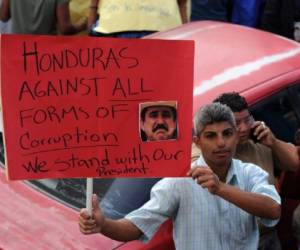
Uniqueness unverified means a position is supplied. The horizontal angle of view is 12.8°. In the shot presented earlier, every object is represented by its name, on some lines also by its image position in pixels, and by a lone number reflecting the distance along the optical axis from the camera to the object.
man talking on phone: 5.63
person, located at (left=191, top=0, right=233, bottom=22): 11.65
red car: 5.47
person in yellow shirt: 9.10
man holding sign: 4.88
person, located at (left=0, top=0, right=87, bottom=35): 10.38
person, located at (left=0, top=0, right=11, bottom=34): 11.77
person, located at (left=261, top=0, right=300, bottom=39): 11.04
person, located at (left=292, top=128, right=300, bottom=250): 5.95
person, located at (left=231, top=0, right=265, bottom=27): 11.44
